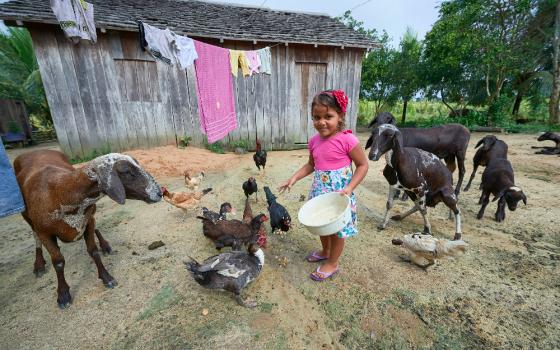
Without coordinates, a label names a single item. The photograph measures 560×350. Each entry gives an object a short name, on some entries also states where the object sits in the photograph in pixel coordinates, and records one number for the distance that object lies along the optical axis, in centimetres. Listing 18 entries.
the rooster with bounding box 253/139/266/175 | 621
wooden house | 720
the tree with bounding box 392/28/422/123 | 1744
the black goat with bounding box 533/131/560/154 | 782
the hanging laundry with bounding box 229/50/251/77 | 667
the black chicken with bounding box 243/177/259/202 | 461
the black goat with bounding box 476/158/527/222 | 378
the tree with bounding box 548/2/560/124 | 1239
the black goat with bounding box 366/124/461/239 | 320
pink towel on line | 587
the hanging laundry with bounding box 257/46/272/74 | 750
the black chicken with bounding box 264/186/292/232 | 357
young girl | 228
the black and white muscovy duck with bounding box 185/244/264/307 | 239
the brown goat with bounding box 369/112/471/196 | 495
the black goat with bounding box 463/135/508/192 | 495
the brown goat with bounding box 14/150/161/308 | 223
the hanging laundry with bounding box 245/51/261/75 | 718
